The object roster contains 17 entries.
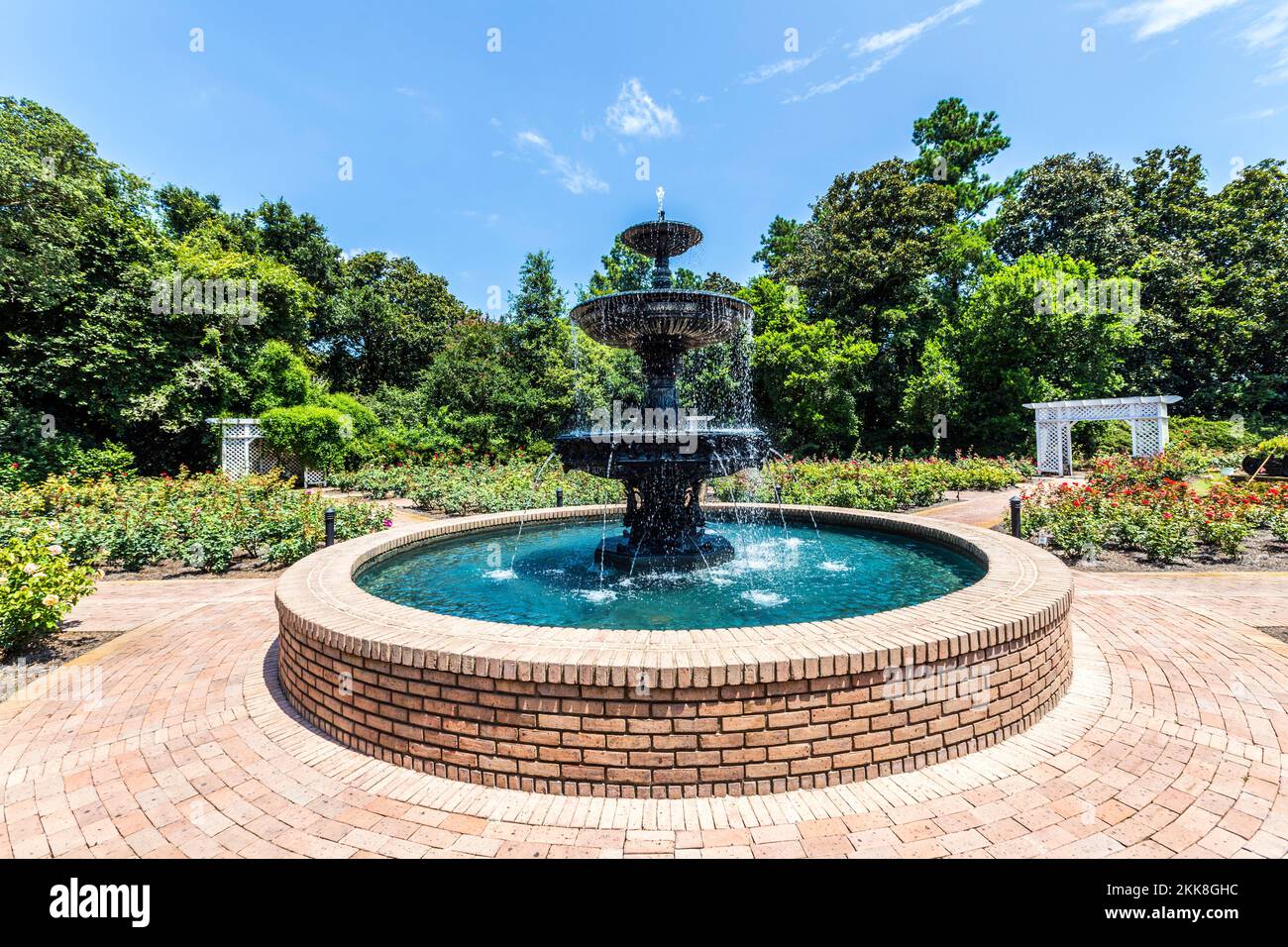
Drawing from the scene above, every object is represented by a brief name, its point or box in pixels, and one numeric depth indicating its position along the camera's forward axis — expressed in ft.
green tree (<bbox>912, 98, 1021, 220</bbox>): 99.96
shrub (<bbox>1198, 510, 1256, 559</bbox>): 29.35
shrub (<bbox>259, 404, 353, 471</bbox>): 67.92
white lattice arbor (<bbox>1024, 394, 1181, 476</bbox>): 68.69
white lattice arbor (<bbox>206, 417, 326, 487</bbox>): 67.46
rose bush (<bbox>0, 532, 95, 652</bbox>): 17.20
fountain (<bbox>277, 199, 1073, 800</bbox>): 10.19
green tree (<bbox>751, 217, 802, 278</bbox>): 102.53
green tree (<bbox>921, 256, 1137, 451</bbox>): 79.66
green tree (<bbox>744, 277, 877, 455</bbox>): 83.87
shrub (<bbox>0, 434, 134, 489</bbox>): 52.49
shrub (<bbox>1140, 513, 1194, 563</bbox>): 29.19
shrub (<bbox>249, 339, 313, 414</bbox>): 72.79
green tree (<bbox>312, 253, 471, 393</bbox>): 107.55
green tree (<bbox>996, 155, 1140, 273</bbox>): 90.99
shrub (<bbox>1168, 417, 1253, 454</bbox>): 77.36
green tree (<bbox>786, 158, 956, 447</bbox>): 87.20
